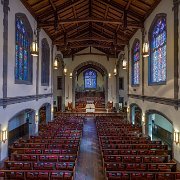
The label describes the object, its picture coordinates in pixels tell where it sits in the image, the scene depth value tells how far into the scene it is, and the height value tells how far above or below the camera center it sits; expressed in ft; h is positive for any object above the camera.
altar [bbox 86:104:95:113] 97.53 -8.28
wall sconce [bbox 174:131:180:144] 33.32 -7.69
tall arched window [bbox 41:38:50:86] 60.18 +9.17
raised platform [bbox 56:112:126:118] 85.05 -9.65
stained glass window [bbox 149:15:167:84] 40.81 +9.13
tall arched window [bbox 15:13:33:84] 41.60 +9.16
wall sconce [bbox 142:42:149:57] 32.42 +6.70
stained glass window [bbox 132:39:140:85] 60.13 +9.03
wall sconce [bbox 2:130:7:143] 34.27 -7.78
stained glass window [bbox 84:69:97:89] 136.15 +8.30
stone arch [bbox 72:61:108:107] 100.37 +9.42
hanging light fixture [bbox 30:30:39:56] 32.45 +6.86
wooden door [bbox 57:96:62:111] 100.53 -5.95
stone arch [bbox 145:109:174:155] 50.97 -8.65
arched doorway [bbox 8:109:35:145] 52.70 -9.97
